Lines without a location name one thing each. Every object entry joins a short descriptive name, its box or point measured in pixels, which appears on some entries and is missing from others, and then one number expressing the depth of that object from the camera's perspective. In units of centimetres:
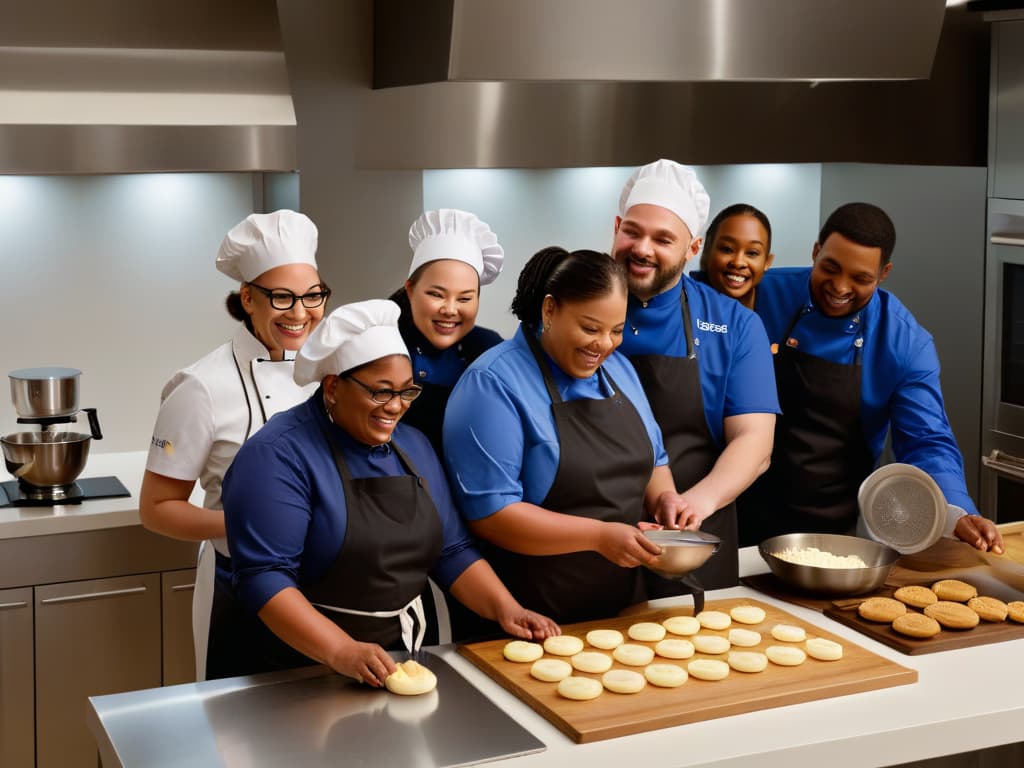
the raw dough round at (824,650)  197
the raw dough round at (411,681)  185
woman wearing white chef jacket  239
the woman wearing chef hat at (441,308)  254
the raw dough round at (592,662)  191
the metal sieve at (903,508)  243
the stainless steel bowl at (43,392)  321
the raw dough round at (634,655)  194
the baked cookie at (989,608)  216
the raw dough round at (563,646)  198
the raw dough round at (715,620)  210
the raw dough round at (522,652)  196
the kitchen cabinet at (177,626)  324
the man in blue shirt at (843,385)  276
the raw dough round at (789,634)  203
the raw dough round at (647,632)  204
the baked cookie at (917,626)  207
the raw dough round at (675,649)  197
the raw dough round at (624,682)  184
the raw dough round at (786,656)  194
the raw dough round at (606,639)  201
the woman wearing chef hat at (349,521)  190
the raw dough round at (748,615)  213
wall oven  370
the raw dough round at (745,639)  202
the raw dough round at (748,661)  192
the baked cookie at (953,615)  212
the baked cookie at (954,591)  226
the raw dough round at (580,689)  181
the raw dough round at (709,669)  189
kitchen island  169
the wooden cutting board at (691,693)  176
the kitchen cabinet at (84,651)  314
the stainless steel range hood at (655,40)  269
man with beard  255
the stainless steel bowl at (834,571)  226
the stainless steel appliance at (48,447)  316
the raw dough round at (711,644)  199
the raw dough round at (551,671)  189
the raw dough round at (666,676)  186
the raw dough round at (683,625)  207
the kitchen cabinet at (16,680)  308
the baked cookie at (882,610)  214
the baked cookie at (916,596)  222
